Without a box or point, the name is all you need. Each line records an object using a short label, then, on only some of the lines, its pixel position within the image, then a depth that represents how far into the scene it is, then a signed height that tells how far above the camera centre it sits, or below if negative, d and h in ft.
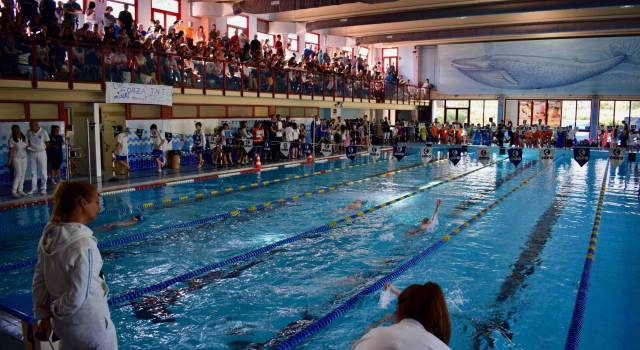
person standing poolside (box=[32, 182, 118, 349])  7.72 -2.18
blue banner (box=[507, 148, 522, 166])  53.21 -2.79
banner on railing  44.08 +2.60
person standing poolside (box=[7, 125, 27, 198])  35.77 -2.26
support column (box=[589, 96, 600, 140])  99.45 +1.60
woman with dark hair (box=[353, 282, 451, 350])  5.48 -2.05
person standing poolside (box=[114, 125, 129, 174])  45.27 -2.30
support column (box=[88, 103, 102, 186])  46.03 -1.68
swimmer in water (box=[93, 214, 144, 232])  28.58 -5.37
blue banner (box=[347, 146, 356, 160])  58.47 -2.83
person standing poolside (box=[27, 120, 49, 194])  37.04 -1.85
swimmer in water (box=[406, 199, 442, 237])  29.04 -5.31
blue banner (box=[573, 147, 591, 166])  50.44 -2.55
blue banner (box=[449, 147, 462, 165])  54.95 -2.90
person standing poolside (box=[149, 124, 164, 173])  50.03 -1.81
